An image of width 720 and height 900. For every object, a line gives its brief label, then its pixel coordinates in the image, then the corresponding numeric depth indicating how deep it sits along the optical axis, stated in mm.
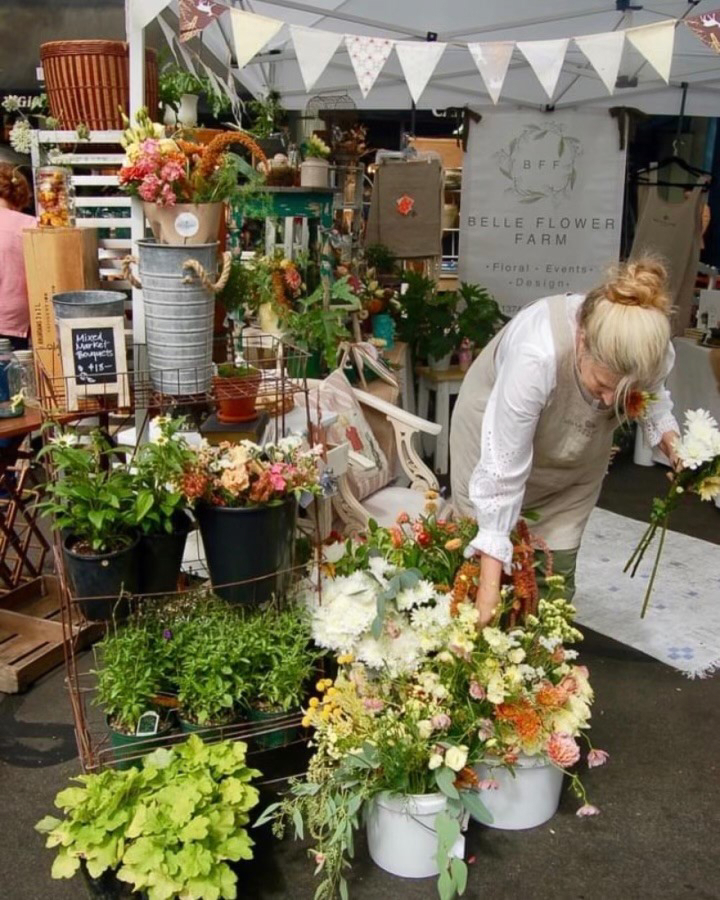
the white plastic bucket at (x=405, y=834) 1932
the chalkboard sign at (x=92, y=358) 2107
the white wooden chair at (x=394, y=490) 2873
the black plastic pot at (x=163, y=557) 2023
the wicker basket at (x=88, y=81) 2641
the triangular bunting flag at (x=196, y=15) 2898
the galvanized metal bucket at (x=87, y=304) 2221
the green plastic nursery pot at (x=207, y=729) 2100
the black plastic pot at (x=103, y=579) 1925
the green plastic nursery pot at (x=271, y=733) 2156
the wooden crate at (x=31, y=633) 2764
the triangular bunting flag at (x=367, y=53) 3254
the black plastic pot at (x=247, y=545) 1988
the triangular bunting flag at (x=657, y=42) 3092
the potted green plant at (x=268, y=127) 4070
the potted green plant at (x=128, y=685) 2064
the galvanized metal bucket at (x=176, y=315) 2205
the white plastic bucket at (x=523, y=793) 2080
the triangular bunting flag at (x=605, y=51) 3240
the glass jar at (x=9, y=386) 2641
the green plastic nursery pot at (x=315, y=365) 3561
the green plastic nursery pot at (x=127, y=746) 2064
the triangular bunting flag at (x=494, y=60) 3307
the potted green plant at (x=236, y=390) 2404
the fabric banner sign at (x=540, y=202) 4918
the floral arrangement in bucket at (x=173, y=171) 2170
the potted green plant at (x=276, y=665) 2125
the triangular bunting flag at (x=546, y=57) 3336
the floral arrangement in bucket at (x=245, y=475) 1954
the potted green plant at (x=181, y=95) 2906
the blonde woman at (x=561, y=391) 1841
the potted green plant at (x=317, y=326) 3383
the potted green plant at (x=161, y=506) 1964
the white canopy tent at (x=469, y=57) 4625
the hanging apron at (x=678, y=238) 5469
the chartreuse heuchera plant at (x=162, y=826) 1724
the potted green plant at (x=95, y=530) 1928
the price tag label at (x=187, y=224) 2240
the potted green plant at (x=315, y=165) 3674
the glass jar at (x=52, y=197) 2627
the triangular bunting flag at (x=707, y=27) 3072
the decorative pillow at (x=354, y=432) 3016
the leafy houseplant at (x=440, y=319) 4703
